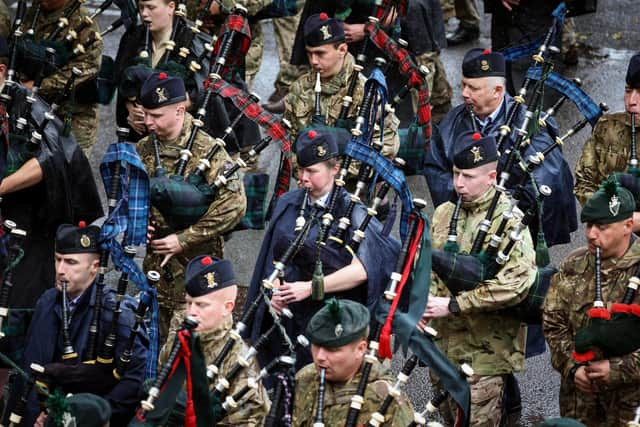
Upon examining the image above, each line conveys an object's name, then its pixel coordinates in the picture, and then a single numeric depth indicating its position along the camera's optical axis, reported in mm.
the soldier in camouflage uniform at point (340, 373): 12562
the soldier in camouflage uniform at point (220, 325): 13273
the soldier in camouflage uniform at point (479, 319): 15109
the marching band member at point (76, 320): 14148
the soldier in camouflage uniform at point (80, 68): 20984
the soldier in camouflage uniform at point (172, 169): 16641
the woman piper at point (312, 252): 15086
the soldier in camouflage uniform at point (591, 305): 13727
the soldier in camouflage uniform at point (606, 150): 16922
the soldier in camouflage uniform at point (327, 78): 18703
